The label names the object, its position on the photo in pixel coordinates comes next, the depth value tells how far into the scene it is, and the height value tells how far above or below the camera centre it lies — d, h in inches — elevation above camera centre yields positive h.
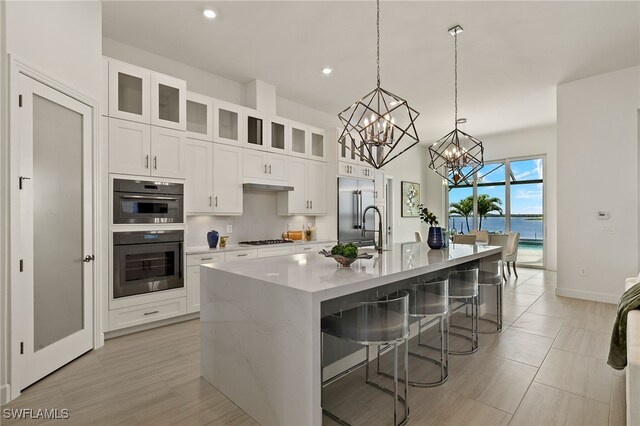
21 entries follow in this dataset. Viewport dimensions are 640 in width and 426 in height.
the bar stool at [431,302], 93.0 -25.7
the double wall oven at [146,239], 128.3 -10.7
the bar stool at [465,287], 112.2 -25.7
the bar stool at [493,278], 131.0 -26.2
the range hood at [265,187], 177.6 +14.3
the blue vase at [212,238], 164.2 -12.7
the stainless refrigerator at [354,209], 218.7 +2.4
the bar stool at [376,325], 71.8 -25.2
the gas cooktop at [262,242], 179.1 -16.8
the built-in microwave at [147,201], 128.6 +4.6
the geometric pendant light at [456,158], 137.8 +24.2
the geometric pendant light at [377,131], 89.8 +23.2
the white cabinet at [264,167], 177.3 +25.7
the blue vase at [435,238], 132.0 -10.2
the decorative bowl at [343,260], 85.1 -12.3
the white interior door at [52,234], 91.8 -6.8
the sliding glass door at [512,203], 294.2 +9.4
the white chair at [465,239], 213.2 -17.6
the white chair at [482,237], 249.9 -18.7
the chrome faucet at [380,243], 116.9 -11.0
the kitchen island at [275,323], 64.1 -25.1
